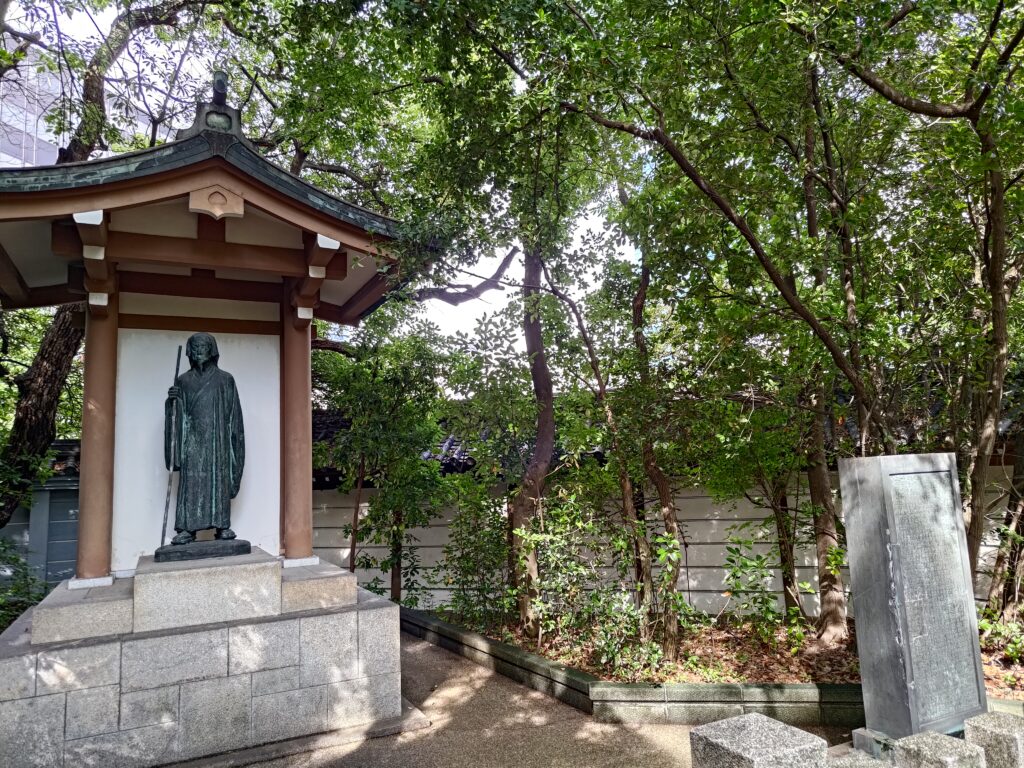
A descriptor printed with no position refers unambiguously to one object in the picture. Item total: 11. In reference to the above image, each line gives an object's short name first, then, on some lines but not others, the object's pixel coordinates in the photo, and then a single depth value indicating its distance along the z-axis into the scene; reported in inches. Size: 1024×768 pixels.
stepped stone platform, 156.5
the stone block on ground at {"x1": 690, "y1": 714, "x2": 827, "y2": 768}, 111.3
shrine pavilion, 186.7
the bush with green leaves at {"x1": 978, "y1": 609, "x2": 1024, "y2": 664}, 207.3
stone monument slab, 157.2
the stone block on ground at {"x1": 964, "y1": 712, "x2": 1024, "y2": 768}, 132.6
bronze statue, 209.6
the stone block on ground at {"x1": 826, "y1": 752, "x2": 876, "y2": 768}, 123.6
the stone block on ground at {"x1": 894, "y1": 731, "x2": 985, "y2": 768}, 120.5
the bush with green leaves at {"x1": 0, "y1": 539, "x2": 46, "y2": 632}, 265.9
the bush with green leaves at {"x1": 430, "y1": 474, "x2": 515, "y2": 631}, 288.8
